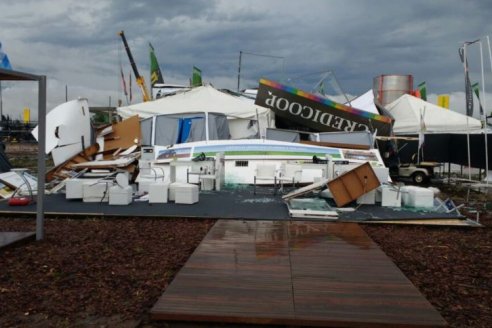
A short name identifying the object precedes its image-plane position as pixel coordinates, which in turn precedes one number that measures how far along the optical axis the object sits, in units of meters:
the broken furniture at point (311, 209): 8.54
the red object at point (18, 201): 9.61
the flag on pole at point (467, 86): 11.73
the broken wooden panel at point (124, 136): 17.56
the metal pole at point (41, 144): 6.47
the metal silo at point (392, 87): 30.55
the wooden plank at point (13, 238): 6.12
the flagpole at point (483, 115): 10.93
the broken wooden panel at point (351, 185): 9.46
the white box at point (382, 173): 11.99
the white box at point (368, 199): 9.88
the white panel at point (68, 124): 16.16
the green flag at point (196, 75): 31.40
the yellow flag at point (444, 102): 32.04
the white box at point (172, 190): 10.06
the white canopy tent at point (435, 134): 15.00
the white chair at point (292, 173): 12.23
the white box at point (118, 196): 9.72
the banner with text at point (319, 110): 19.22
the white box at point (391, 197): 9.78
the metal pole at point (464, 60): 11.59
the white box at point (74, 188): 10.09
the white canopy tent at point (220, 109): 19.25
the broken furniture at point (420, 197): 9.58
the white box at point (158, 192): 9.99
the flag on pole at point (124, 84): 30.58
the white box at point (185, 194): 9.88
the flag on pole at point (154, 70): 35.47
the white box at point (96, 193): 10.00
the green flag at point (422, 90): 36.46
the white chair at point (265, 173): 12.45
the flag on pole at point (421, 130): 17.48
